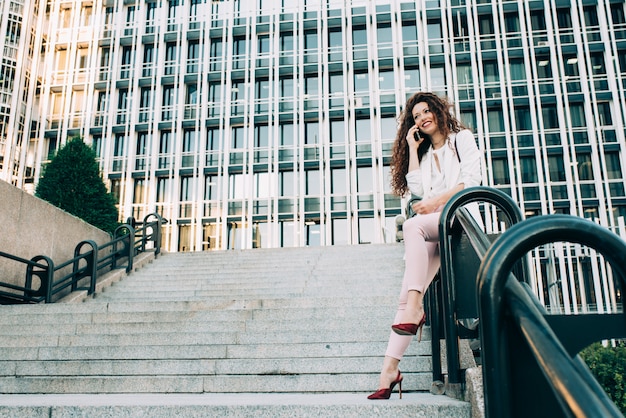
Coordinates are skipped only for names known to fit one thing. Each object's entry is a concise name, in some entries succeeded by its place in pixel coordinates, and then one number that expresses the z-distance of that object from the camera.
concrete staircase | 2.87
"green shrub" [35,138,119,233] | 16.42
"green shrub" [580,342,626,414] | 6.59
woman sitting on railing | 2.95
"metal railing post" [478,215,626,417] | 1.15
